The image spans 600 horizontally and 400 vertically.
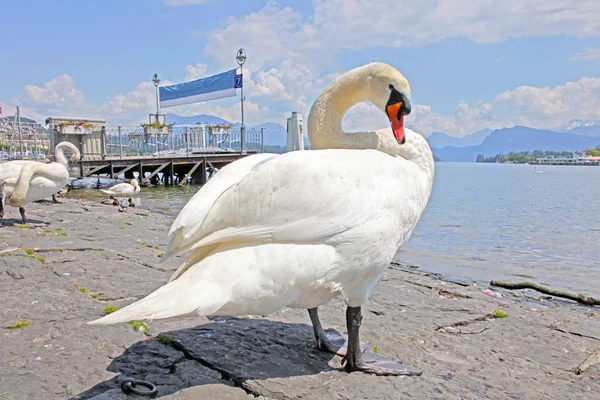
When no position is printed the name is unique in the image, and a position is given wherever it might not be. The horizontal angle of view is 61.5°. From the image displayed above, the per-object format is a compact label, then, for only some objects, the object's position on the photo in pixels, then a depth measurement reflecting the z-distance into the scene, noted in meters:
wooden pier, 27.02
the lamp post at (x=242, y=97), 30.49
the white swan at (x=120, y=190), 20.52
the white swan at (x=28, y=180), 8.99
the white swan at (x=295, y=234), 2.48
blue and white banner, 34.38
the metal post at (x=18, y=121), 20.95
